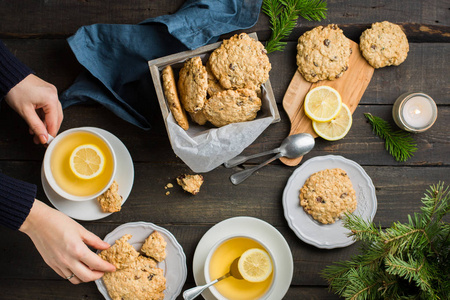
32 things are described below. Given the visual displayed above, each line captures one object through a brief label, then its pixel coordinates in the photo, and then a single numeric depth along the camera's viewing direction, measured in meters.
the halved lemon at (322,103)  0.88
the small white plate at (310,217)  0.89
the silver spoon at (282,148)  0.88
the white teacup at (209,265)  0.83
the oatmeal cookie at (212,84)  0.83
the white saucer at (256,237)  0.87
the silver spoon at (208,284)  0.83
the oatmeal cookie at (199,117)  0.84
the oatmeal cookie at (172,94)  0.81
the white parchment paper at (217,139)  0.83
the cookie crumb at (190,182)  0.89
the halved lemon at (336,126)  0.89
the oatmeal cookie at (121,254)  0.86
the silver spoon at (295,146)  0.88
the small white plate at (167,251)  0.87
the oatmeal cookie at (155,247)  0.86
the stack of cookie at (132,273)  0.86
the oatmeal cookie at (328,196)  0.88
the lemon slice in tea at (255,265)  0.83
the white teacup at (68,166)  0.83
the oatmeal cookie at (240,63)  0.82
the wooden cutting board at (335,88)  0.90
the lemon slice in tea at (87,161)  0.83
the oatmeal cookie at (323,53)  0.88
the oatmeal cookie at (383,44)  0.89
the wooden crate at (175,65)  0.82
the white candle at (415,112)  0.89
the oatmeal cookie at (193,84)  0.80
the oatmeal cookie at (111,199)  0.86
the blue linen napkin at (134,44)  0.86
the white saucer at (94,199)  0.87
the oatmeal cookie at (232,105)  0.82
